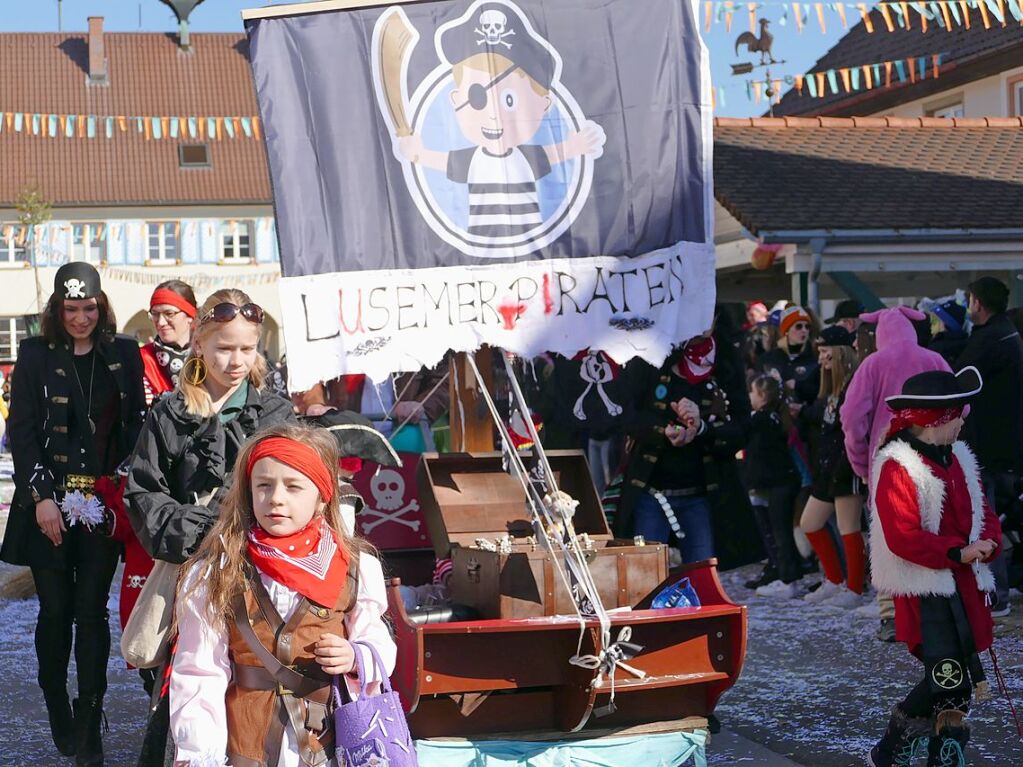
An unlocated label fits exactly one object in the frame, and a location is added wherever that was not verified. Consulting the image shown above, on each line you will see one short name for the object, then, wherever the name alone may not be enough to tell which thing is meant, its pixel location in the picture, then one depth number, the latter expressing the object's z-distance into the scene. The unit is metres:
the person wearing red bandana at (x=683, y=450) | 6.98
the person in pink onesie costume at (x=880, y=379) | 7.72
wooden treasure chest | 5.09
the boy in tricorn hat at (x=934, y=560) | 4.96
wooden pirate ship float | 4.71
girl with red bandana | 3.48
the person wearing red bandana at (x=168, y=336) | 5.52
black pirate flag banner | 5.36
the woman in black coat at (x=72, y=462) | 5.43
